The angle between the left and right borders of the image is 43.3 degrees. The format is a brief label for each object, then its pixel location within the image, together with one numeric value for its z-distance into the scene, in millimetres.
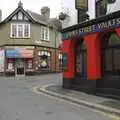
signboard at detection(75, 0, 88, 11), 8433
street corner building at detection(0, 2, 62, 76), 17378
